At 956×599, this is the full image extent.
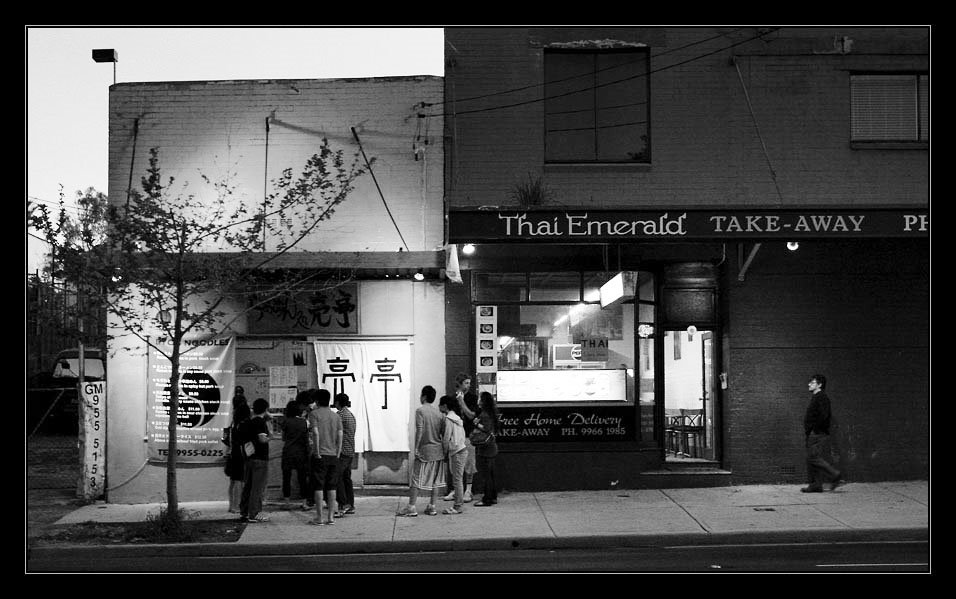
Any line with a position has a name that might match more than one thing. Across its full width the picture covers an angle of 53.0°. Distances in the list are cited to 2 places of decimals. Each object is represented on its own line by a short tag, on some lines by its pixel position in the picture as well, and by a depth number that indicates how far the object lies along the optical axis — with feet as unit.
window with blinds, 49.26
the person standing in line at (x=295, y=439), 41.86
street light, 48.34
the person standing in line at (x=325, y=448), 40.09
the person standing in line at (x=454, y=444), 42.45
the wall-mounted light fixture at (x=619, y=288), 43.96
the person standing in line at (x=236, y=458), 42.01
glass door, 51.11
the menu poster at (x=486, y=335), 48.24
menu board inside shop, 48.55
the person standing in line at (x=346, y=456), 41.70
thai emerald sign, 42.42
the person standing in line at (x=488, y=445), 44.01
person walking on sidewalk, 45.24
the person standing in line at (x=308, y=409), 42.42
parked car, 77.30
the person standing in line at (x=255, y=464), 40.73
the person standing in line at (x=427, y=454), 41.86
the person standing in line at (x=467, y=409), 45.42
